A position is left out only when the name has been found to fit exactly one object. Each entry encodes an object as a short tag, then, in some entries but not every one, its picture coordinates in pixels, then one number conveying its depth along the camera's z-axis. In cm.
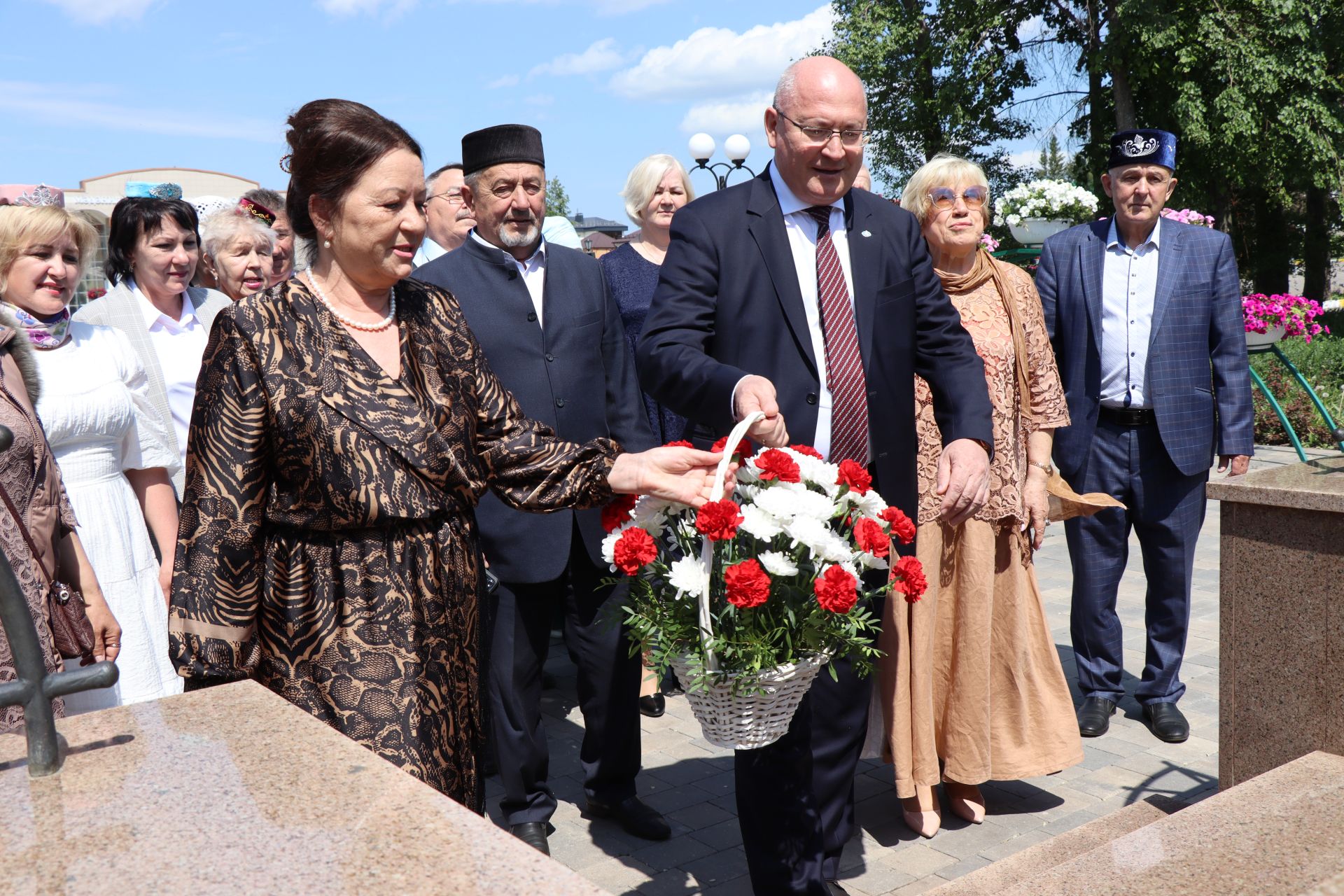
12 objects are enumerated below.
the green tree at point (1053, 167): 3035
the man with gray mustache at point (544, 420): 421
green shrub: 1335
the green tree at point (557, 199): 7125
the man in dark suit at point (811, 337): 340
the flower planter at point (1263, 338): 615
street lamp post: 1789
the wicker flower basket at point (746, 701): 256
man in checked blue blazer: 522
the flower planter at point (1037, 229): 1079
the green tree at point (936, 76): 3045
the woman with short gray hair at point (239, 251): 578
